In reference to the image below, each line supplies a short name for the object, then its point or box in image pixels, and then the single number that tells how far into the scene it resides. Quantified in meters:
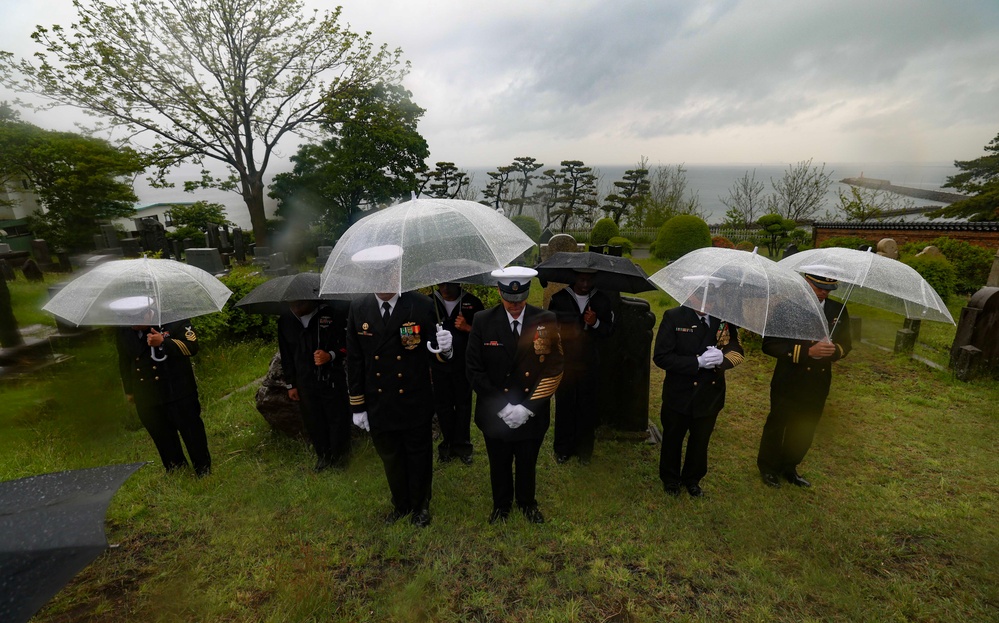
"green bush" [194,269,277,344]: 7.09
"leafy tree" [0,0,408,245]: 15.59
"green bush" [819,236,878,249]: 14.55
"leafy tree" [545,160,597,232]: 35.81
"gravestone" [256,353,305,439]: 4.73
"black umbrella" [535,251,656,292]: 3.94
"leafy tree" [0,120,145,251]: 5.97
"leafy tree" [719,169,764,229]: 35.34
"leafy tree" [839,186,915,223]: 23.14
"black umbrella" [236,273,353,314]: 3.76
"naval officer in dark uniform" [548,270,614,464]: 4.13
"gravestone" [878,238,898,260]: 11.58
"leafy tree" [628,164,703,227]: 29.03
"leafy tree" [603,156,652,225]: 33.31
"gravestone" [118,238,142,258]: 12.38
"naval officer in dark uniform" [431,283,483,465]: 4.40
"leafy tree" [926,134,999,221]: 17.50
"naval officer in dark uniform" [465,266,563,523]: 3.21
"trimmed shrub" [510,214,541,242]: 19.14
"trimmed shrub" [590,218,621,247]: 19.67
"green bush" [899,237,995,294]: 11.68
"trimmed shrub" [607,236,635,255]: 16.30
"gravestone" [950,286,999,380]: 6.11
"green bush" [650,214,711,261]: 17.28
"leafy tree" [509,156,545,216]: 37.53
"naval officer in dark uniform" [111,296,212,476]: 3.74
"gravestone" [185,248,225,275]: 13.62
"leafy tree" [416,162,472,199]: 31.78
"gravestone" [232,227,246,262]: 20.00
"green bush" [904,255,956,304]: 9.47
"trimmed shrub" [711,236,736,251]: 14.84
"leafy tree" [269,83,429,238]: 21.11
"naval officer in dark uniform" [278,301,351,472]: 4.10
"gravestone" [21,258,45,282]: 7.95
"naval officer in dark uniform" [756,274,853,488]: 3.63
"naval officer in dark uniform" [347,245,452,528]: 3.28
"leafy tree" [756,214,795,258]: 20.27
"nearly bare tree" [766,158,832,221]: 29.92
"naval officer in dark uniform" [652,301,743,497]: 3.51
